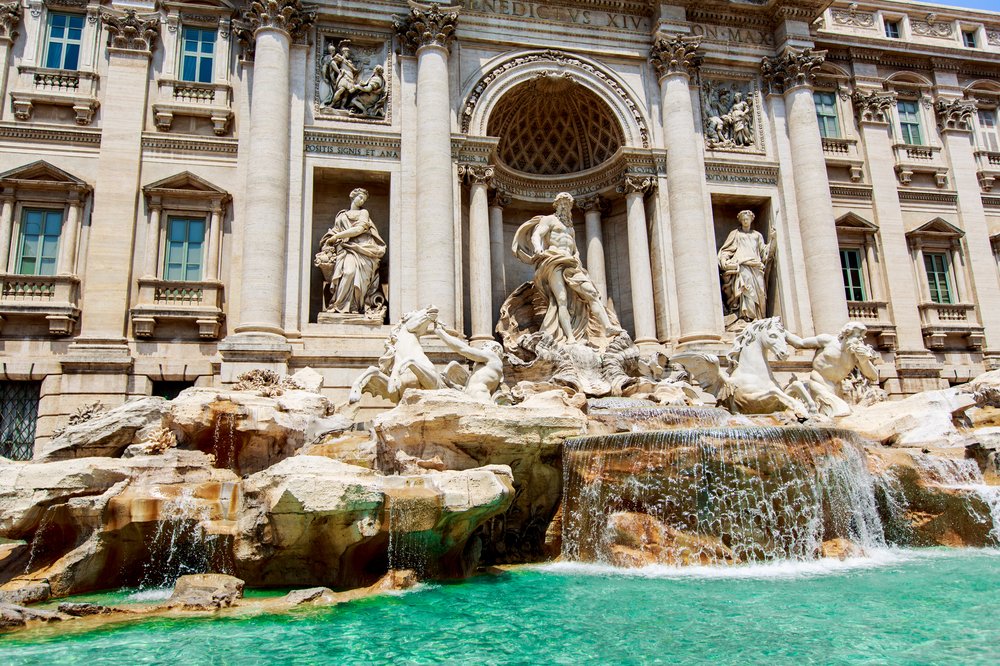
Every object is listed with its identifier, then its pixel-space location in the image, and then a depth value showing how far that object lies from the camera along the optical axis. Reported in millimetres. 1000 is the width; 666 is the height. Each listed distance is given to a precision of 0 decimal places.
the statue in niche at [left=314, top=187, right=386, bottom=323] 17062
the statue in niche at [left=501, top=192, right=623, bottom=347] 17344
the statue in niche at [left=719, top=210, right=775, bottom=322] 19453
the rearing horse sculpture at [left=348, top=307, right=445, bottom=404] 12891
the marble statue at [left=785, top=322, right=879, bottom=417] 14422
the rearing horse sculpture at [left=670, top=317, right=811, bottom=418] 14188
